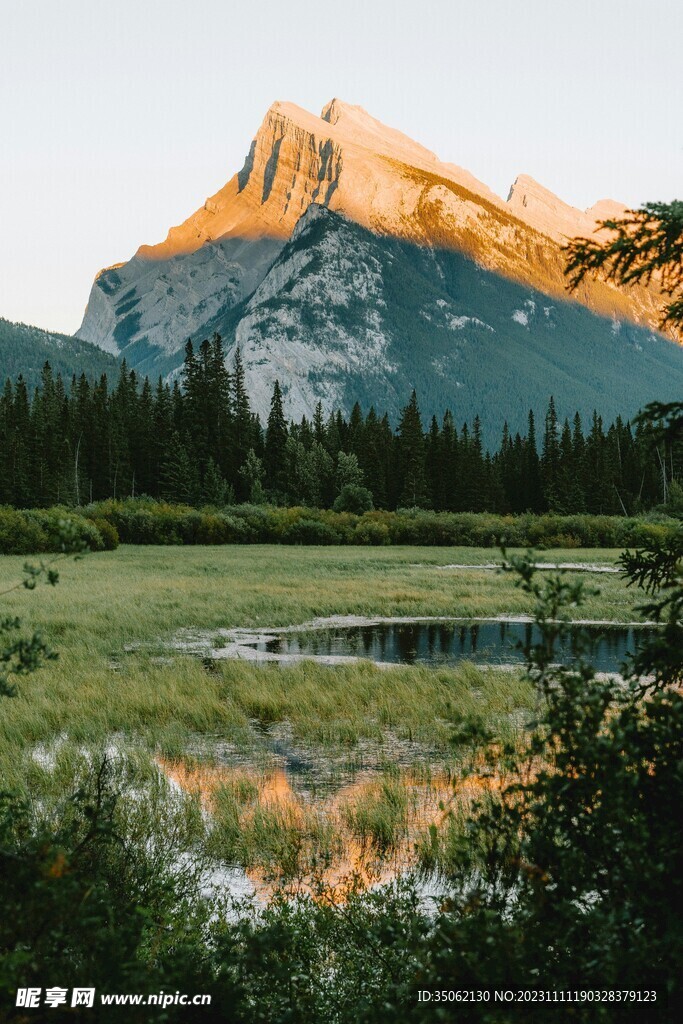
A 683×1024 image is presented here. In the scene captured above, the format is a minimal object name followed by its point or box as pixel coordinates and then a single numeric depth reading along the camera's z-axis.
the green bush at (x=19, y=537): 60.03
